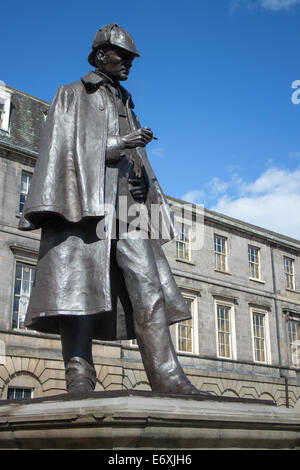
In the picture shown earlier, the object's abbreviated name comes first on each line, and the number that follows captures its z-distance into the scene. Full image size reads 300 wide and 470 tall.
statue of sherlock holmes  3.52
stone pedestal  2.48
